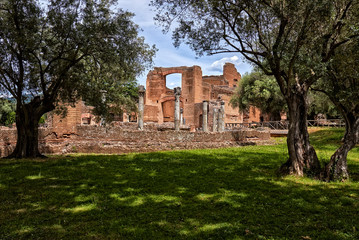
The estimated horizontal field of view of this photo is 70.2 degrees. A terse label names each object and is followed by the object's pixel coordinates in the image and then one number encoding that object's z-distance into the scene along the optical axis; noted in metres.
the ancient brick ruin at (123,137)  12.99
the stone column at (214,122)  22.66
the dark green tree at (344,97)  6.25
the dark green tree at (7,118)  36.97
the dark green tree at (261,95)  28.59
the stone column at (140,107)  18.84
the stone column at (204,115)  21.38
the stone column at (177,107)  19.20
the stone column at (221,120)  21.17
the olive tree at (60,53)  8.43
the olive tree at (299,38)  6.40
